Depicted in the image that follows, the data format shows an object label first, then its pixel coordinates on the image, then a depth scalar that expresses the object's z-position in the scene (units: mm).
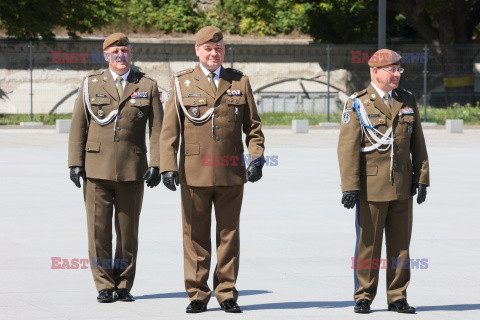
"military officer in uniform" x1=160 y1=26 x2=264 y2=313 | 11764
